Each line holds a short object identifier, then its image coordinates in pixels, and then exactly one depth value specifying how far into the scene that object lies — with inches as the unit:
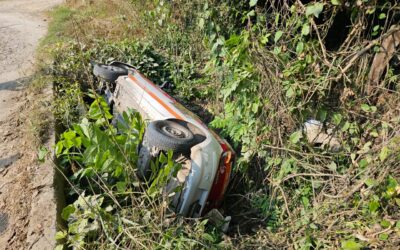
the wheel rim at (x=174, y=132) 145.9
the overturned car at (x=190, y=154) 135.4
